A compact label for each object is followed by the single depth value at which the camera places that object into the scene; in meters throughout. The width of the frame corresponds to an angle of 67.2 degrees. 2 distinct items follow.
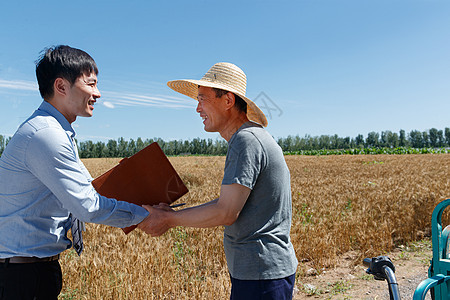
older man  1.82
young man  1.83
